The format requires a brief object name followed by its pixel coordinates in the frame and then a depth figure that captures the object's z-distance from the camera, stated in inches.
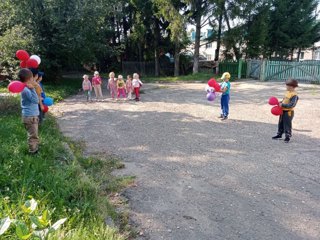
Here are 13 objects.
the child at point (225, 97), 274.2
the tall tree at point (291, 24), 837.7
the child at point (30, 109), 153.6
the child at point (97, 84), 408.9
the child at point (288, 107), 214.3
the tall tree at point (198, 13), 723.0
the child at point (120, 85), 412.7
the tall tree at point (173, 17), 697.5
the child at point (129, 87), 408.0
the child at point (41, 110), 224.9
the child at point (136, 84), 396.7
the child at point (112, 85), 420.2
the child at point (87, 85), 395.0
